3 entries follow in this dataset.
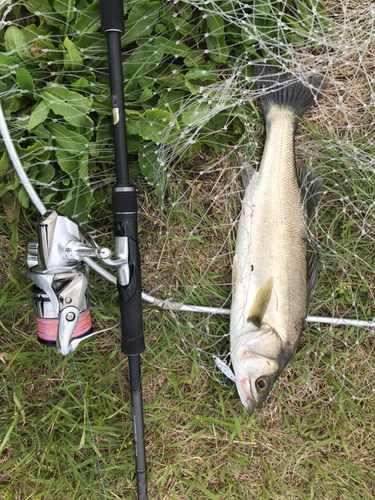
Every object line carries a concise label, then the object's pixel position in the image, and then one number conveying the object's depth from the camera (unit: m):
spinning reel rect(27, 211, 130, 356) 0.31
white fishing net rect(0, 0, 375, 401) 0.36
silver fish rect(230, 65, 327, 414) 0.39
